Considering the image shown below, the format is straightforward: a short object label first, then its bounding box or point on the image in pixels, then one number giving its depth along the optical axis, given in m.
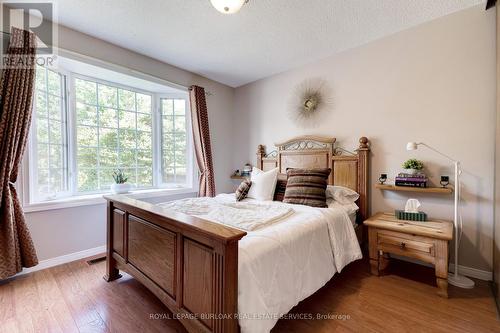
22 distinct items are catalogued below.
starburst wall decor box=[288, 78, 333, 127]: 3.01
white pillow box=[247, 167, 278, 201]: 2.70
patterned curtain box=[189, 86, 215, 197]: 3.44
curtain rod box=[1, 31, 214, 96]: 2.34
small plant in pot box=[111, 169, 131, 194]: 2.85
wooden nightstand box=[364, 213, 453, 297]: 1.81
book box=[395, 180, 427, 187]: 2.19
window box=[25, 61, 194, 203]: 2.46
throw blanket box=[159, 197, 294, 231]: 1.64
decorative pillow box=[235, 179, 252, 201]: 2.76
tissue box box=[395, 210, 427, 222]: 2.13
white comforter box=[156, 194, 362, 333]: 1.18
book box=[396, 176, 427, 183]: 2.20
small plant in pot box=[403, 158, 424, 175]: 2.27
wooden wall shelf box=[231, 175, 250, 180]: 3.85
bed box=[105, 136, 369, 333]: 1.12
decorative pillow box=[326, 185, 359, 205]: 2.54
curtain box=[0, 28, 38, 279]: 1.95
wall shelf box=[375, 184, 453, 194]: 2.10
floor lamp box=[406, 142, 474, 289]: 1.96
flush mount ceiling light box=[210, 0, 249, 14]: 1.61
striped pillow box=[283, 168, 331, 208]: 2.34
